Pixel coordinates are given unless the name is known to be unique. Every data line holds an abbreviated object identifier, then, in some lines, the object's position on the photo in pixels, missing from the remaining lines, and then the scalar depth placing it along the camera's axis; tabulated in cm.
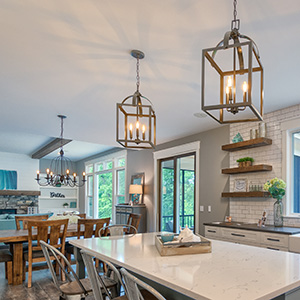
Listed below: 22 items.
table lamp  752
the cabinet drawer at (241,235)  398
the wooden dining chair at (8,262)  419
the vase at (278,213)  418
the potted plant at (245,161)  478
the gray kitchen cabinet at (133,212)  728
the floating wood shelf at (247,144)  452
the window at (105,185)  937
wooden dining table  405
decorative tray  211
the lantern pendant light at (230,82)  158
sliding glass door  636
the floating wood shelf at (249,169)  449
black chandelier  1229
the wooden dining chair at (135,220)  501
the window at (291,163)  433
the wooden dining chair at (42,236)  404
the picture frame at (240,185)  494
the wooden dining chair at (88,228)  445
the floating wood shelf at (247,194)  445
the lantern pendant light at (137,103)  270
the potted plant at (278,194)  416
